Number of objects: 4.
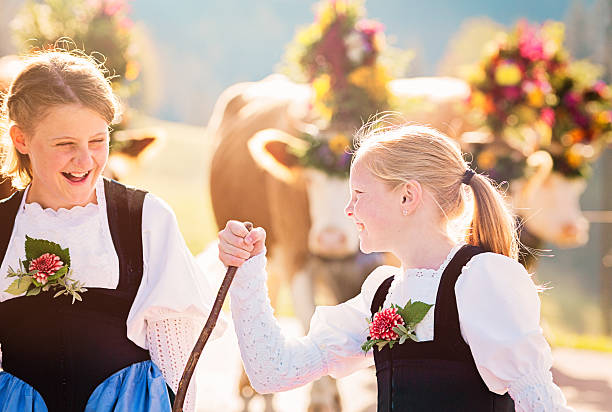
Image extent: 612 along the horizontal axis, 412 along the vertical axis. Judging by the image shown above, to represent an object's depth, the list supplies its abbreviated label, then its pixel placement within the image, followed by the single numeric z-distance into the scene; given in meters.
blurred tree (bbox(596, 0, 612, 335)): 14.90
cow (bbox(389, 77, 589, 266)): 9.06
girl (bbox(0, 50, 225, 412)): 3.53
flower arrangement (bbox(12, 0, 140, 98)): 7.61
